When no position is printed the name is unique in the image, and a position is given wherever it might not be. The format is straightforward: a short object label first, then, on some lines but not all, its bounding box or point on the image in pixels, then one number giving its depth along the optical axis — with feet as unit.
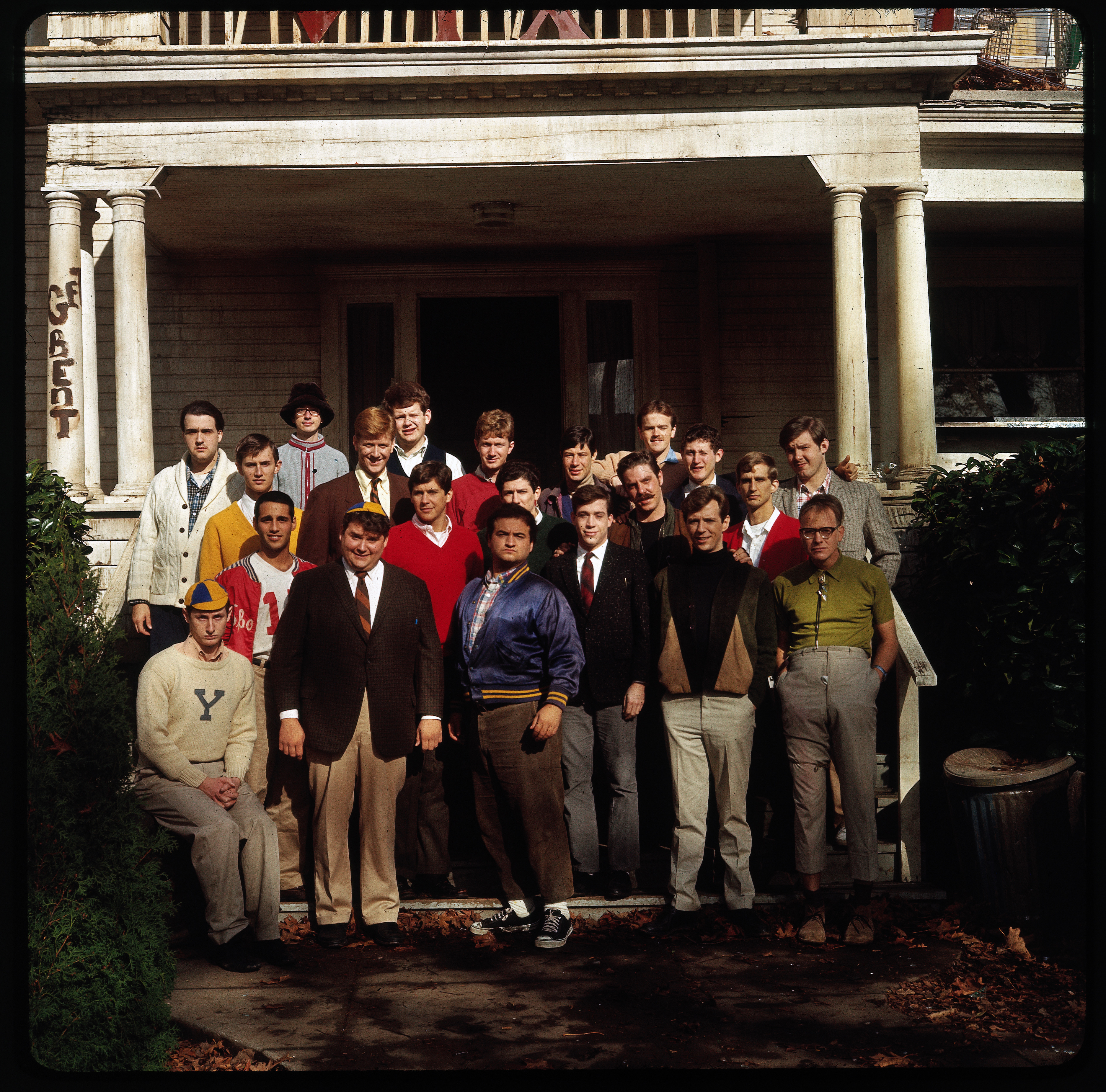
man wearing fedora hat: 21.88
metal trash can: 17.48
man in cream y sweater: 16.40
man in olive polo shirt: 17.56
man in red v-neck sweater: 18.10
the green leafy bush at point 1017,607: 18.44
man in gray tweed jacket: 19.90
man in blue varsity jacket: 17.42
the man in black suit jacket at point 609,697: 17.83
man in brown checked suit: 17.35
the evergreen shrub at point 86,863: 13.39
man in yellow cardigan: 19.60
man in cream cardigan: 20.31
